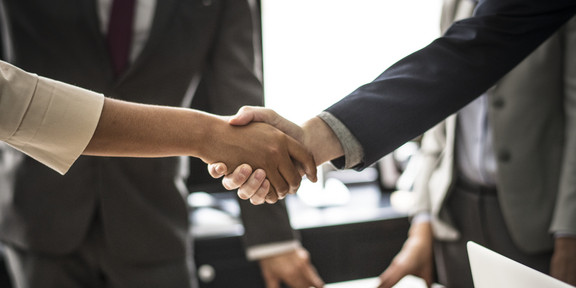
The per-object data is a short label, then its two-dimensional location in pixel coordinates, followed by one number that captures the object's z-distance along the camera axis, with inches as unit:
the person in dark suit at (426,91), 42.4
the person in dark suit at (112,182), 44.3
